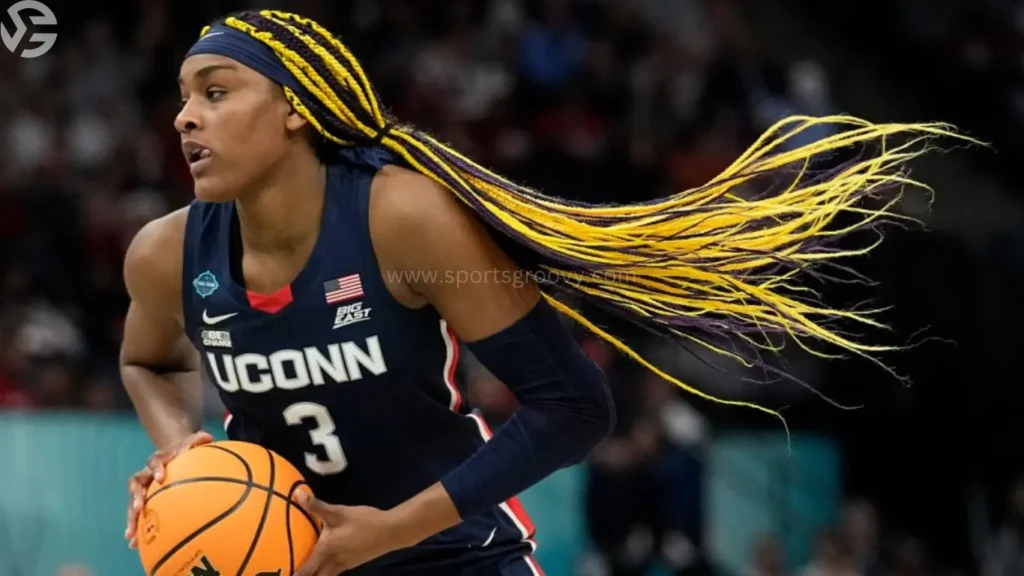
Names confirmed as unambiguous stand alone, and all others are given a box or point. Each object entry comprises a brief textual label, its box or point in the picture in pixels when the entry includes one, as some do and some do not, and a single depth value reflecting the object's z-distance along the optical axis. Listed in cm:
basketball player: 657
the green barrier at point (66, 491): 1376
